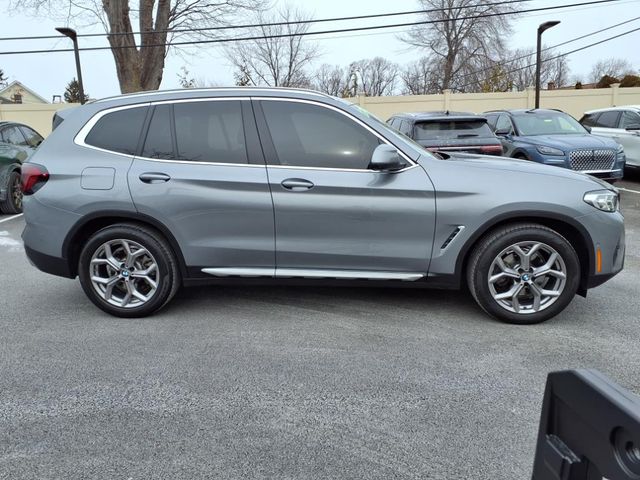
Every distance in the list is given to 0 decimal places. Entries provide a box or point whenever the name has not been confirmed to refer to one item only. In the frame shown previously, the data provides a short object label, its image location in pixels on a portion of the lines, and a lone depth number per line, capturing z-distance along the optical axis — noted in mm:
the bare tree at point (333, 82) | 57469
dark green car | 8938
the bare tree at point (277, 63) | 45656
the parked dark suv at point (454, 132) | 8234
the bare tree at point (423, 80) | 46969
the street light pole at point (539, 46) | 19547
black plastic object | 917
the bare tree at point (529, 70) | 45375
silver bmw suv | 3803
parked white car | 11180
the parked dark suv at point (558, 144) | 9070
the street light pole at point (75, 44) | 20938
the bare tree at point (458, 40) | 41250
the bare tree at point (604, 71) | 62194
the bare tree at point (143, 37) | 20594
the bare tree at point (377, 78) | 63469
